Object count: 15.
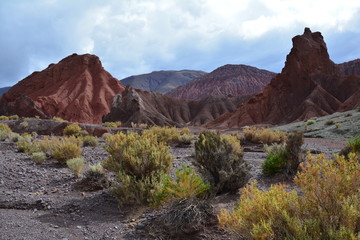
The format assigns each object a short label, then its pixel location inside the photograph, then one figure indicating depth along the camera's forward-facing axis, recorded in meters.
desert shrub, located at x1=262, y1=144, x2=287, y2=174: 7.47
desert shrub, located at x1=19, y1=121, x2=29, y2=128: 21.74
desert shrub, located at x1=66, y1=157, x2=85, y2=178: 7.47
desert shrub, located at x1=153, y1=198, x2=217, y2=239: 4.09
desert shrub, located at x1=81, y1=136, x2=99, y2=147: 13.73
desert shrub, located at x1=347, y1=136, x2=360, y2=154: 8.35
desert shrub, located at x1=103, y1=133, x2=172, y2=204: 5.28
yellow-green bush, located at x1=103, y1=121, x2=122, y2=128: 30.56
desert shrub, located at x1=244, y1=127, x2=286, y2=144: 14.88
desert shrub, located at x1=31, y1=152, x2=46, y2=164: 8.98
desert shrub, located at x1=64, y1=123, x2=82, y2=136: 19.16
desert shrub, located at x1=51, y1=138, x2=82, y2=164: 9.14
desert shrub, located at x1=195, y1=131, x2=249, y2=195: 5.76
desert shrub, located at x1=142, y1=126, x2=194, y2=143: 14.79
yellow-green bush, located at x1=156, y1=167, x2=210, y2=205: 4.40
